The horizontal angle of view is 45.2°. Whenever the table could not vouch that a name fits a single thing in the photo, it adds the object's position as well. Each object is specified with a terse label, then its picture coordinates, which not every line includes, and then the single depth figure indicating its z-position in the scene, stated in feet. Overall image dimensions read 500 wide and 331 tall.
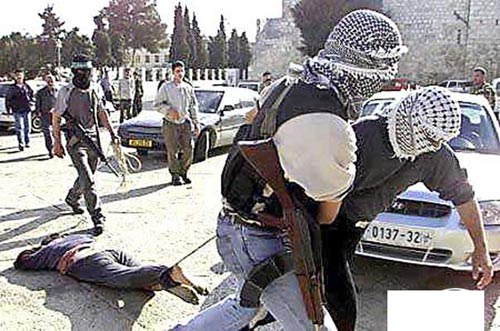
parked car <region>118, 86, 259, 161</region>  38.32
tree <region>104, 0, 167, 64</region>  204.85
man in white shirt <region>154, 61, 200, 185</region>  28.71
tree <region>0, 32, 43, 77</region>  146.92
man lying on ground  13.00
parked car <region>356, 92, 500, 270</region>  14.44
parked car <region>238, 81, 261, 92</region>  95.51
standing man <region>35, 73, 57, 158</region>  39.82
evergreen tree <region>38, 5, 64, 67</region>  174.81
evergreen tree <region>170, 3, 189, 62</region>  193.26
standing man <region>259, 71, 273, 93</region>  34.79
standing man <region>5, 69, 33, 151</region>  41.19
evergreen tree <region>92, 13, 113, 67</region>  175.42
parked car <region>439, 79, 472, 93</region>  104.05
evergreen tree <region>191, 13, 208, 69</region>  199.30
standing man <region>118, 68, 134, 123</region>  56.75
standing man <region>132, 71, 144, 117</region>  59.85
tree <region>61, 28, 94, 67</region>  171.42
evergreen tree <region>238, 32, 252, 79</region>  207.76
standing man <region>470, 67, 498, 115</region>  33.37
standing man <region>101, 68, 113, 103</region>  70.88
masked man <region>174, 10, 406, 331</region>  6.60
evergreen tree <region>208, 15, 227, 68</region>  211.20
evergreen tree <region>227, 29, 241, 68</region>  214.28
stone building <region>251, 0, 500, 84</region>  166.20
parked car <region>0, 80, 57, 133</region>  52.92
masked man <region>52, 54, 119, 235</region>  19.80
